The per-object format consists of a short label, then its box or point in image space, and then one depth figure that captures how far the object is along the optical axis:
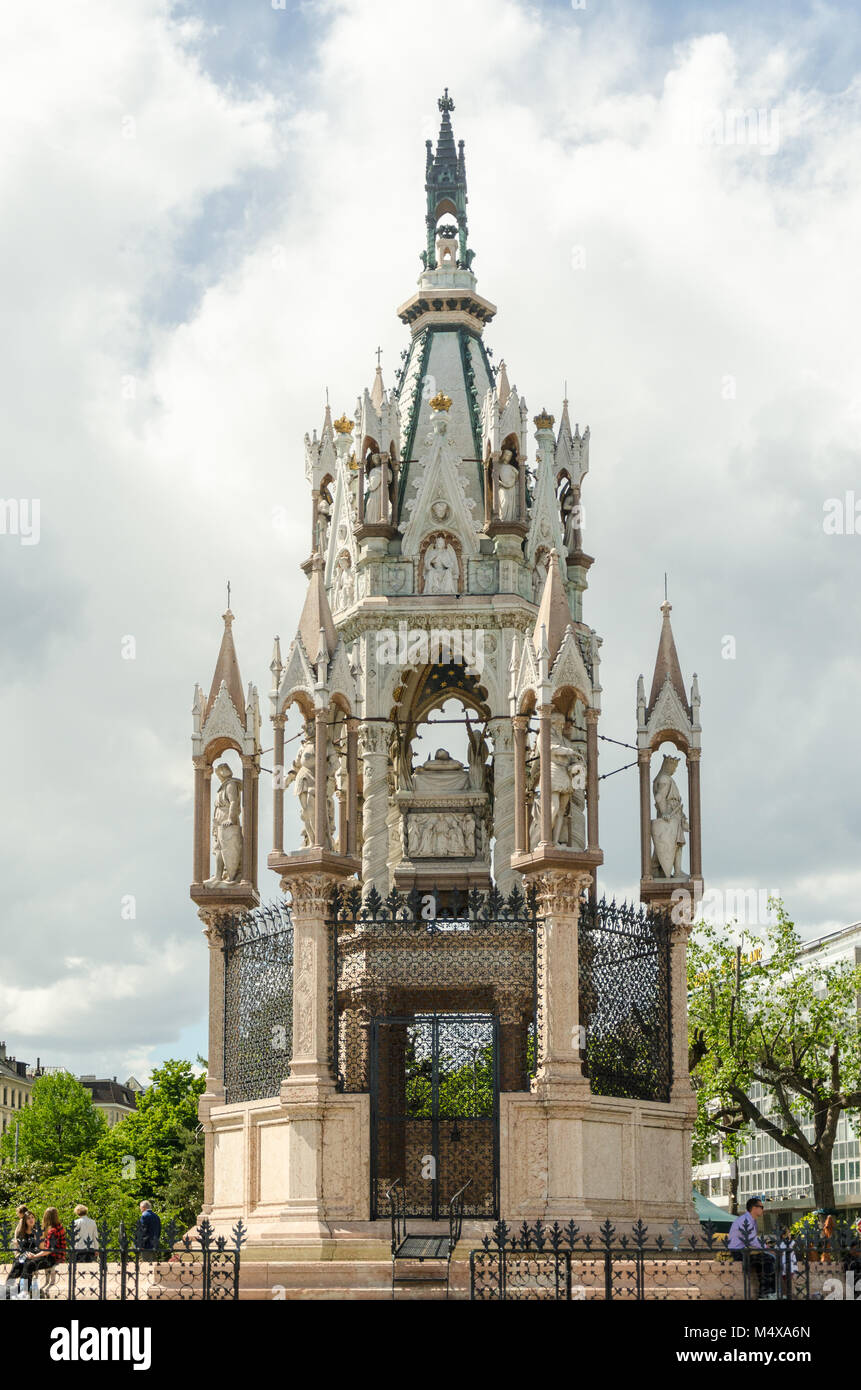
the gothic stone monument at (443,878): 29.50
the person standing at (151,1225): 29.80
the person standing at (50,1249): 25.58
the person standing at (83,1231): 27.28
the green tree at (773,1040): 47.81
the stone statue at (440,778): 35.50
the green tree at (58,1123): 100.06
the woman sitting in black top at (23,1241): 25.72
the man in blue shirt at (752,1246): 23.72
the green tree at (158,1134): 70.81
